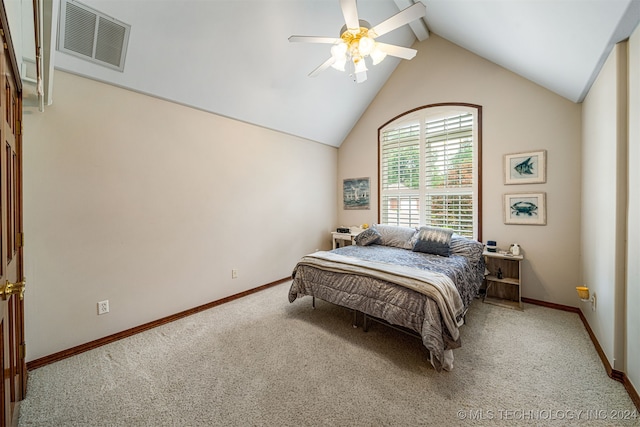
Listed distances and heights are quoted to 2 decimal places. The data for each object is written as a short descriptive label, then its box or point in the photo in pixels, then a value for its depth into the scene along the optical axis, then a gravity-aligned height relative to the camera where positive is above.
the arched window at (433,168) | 3.45 +0.65
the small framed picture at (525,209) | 2.97 +0.02
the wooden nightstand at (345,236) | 4.37 -0.46
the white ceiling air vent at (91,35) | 1.89 +1.43
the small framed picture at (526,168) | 2.95 +0.53
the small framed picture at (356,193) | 4.58 +0.34
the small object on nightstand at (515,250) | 2.99 -0.47
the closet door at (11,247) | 1.01 -0.19
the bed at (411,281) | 1.85 -0.64
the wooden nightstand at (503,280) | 2.98 -0.85
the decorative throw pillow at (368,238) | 3.63 -0.40
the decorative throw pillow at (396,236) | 3.54 -0.37
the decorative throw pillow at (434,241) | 3.01 -0.38
